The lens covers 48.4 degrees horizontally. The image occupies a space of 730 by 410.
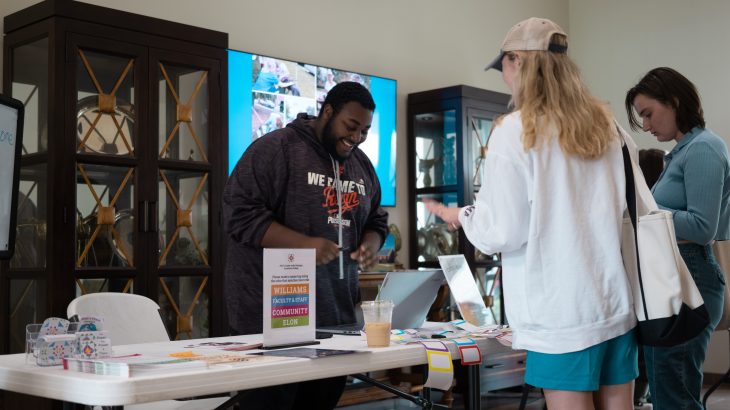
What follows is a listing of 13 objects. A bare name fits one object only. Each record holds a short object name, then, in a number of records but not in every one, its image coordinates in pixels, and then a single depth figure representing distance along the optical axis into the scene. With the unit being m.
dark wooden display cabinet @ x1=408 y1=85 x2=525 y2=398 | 5.14
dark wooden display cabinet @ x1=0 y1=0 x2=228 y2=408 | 3.26
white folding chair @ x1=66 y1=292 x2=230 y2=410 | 2.30
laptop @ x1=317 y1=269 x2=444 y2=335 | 2.18
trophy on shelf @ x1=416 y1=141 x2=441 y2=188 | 5.34
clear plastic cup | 1.91
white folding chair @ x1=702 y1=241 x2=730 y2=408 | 2.60
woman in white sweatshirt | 1.62
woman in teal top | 2.36
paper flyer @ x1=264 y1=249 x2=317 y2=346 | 1.82
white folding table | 1.33
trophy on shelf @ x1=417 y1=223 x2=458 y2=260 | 5.23
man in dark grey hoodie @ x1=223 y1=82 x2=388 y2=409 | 2.32
